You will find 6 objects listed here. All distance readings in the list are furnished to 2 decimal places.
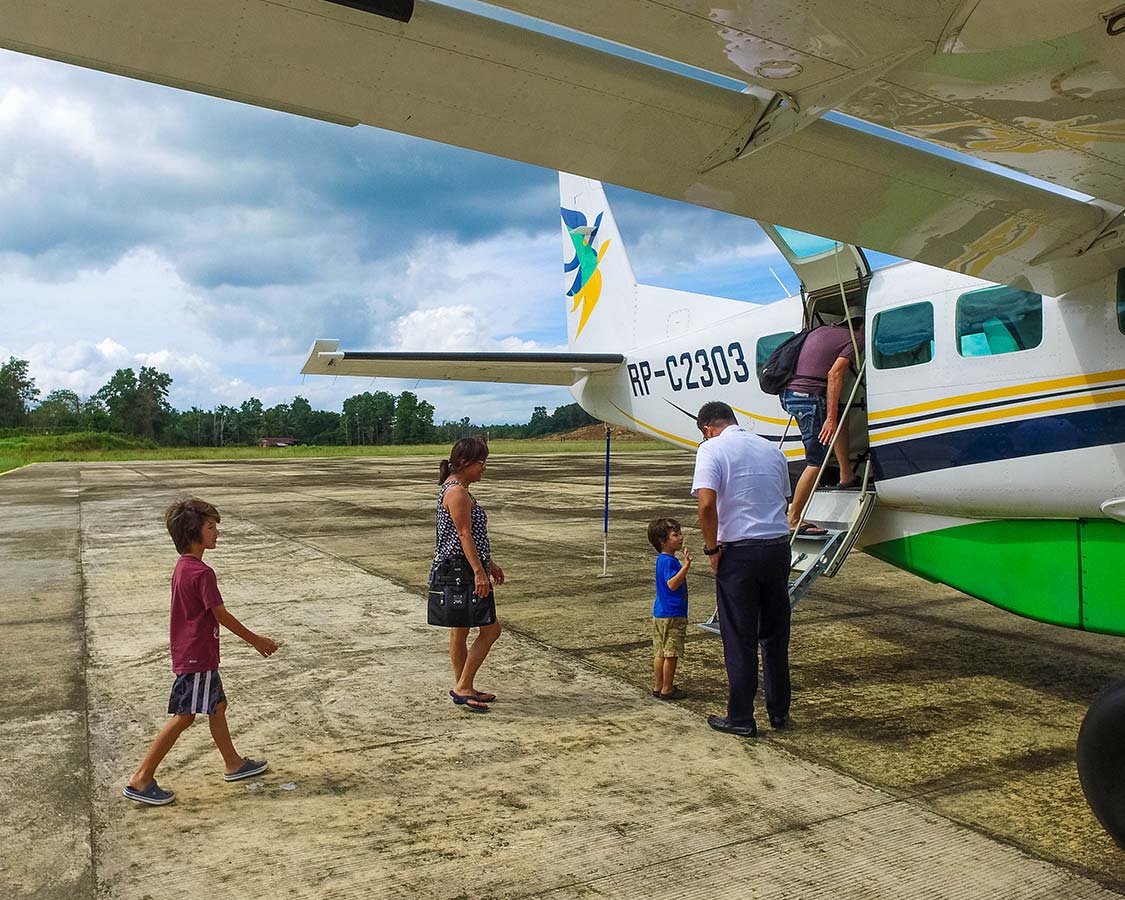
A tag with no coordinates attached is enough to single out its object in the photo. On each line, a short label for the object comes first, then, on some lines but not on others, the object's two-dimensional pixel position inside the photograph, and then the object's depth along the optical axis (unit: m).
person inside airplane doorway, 5.89
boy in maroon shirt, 3.63
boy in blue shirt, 4.98
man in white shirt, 4.42
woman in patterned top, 4.62
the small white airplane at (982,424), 4.59
